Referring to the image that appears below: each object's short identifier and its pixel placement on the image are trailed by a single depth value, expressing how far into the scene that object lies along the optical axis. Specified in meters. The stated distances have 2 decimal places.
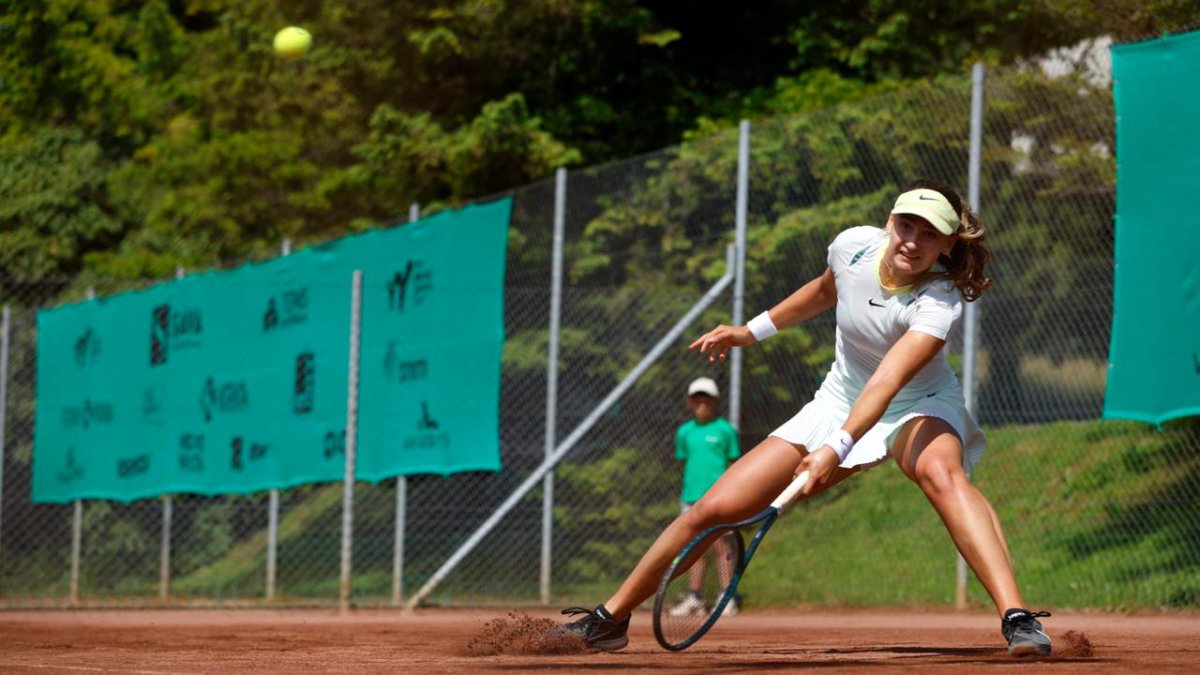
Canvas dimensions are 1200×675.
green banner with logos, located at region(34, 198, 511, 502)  12.20
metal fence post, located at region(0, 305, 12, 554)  15.05
